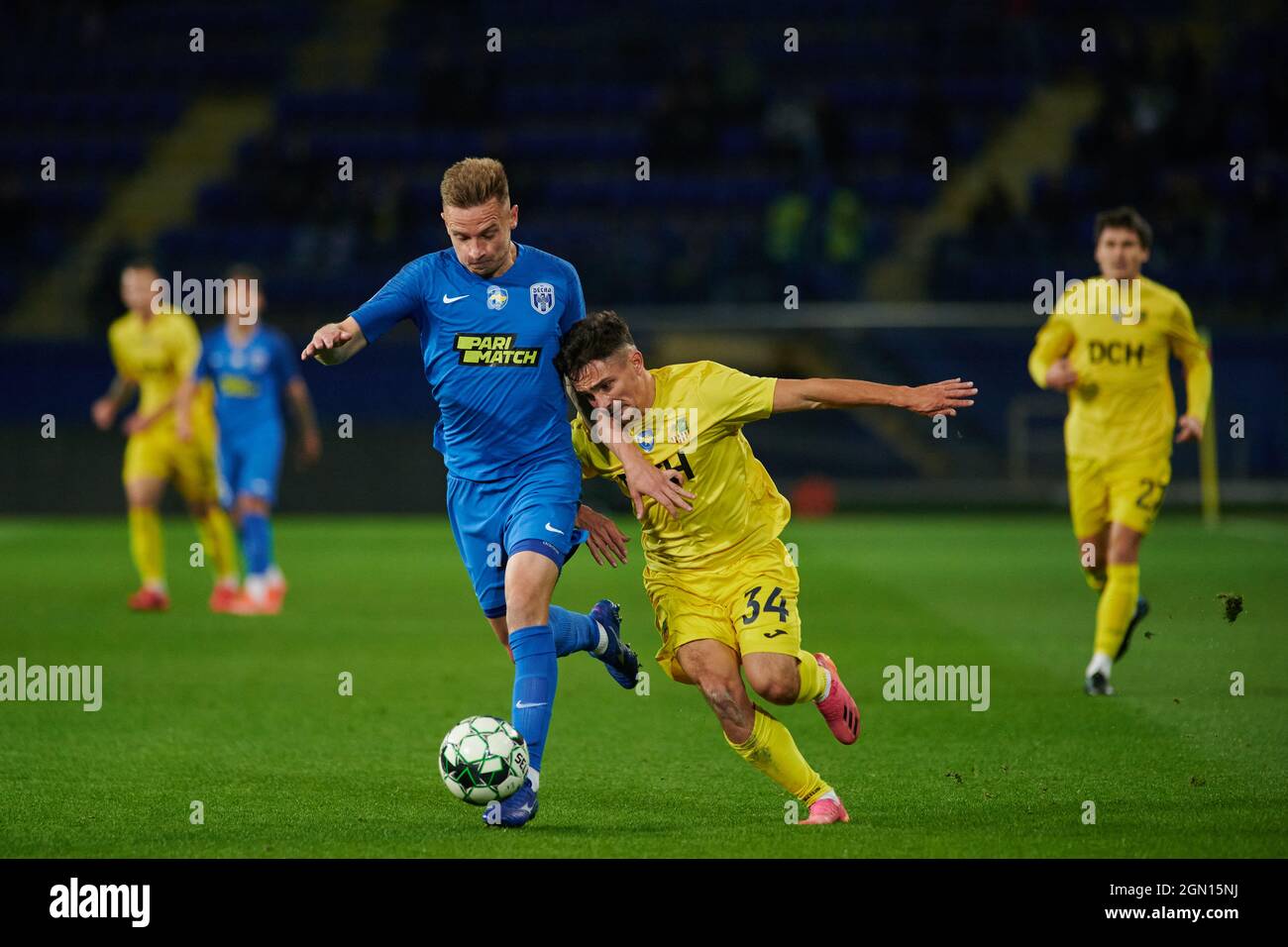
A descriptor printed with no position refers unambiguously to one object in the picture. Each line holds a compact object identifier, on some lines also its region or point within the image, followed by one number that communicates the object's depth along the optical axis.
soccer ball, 10.97
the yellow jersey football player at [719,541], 11.52
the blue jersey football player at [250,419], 25.30
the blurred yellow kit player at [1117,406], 17.62
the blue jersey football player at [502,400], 11.86
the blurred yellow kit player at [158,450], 25.73
